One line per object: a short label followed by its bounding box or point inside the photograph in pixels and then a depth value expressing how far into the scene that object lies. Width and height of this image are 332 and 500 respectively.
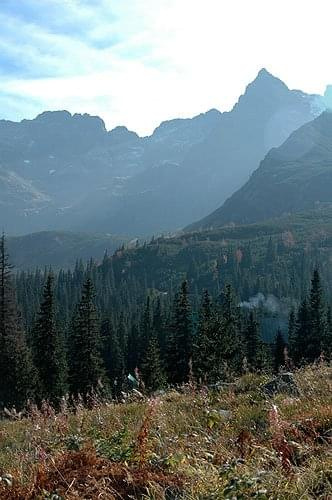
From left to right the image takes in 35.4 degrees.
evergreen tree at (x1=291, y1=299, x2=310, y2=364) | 57.28
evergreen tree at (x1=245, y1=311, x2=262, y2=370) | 55.81
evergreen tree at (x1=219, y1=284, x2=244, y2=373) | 44.66
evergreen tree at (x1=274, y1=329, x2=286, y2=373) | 53.53
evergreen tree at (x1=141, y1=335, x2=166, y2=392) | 37.26
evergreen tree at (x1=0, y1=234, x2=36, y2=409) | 38.44
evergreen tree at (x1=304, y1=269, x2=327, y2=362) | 55.25
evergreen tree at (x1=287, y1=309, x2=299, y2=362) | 58.94
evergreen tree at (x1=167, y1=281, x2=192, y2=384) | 48.55
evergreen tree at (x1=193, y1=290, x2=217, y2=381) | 39.41
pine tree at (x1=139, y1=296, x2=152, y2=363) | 76.31
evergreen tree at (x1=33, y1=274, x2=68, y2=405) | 43.62
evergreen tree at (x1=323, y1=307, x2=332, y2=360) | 52.00
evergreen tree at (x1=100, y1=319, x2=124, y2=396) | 78.94
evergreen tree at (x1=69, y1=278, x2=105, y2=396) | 44.09
